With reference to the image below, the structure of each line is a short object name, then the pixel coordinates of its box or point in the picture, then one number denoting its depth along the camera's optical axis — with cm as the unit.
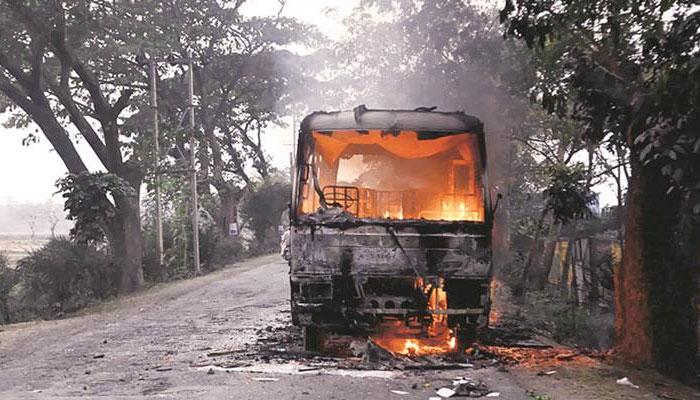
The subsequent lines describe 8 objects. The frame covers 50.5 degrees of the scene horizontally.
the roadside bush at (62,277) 1878
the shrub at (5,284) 1724
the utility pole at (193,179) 2418
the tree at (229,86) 2783
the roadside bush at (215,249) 2834
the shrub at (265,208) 3991
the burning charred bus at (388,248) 837
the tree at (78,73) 1769
